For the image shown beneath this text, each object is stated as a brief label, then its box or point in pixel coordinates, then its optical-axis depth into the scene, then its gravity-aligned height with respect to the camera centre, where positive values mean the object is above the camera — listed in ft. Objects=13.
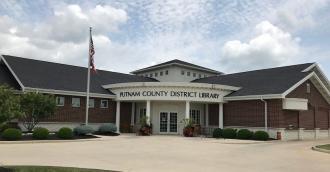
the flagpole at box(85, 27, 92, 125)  107.13 +6.19
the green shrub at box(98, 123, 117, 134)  111.14 -4.04
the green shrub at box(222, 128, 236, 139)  107.65 -4.96
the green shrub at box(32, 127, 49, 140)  87.61 -4.47
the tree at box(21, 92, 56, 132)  93.91 +1.59
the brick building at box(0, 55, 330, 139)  108.06 +4.60
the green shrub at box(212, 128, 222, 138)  110.22 -5.10
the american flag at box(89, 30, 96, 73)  109.09 +16.88
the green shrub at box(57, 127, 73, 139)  92.32 -4.64
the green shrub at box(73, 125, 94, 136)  100.83 -4.23
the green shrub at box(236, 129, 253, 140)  104.71 -5.05
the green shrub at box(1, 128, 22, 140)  82.94 -4.49
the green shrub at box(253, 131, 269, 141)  101.71 -5.16
